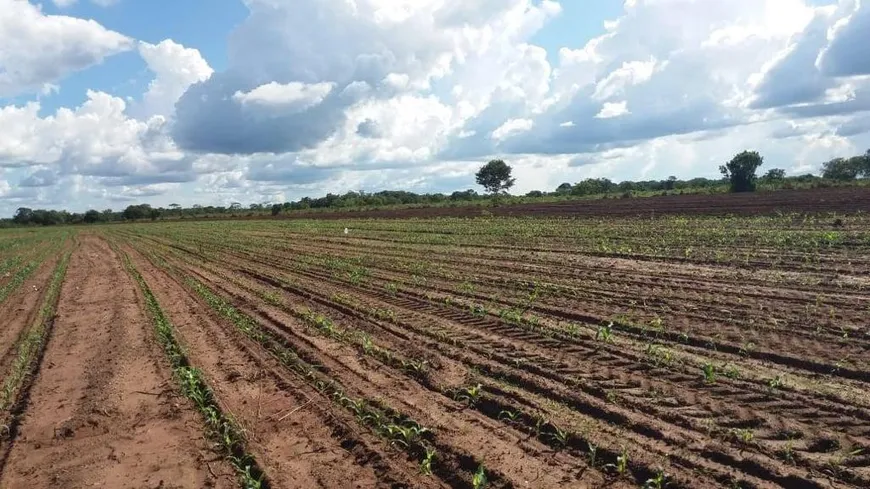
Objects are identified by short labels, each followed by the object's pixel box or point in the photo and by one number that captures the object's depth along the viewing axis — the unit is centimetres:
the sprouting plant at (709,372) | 632
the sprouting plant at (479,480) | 456
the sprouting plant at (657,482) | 438
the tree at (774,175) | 6020
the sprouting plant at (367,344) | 835
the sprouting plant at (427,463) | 489
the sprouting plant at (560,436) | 516
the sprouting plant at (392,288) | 1290
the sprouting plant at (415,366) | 730
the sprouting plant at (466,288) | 1227
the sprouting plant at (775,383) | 607
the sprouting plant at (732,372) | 641
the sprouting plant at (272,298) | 1260
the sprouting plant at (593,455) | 480
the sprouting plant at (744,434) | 496
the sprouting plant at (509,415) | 574
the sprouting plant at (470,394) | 627
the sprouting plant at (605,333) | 808
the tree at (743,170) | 5119
